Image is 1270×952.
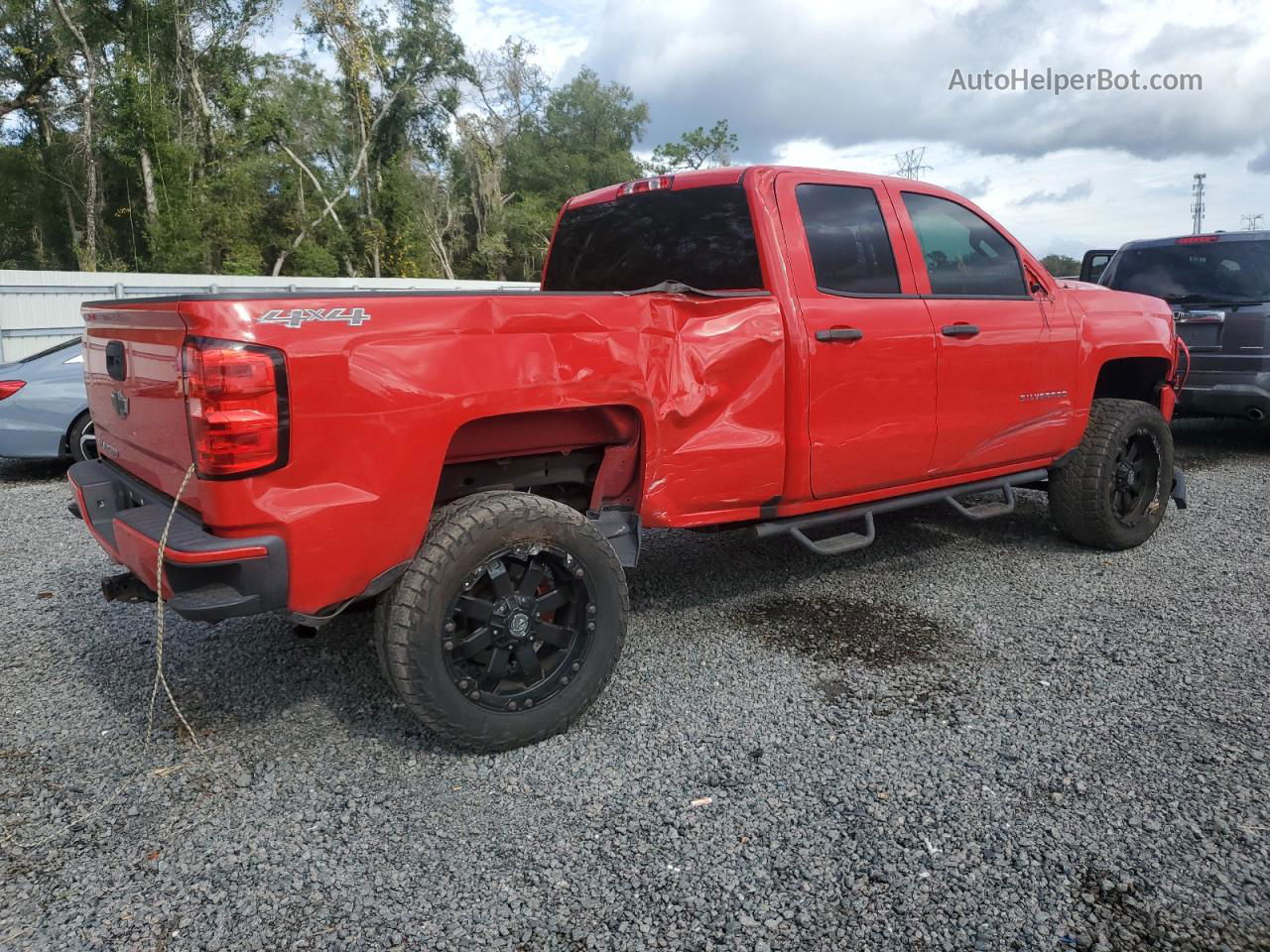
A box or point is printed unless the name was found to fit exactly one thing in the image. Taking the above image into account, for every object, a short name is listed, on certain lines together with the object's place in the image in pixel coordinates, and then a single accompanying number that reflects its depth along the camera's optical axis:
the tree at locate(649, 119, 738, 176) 58.81
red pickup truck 2.64
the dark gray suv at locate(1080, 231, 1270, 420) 7.80
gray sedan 7.64
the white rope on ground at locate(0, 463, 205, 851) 2.66
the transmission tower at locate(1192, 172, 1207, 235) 52.30
